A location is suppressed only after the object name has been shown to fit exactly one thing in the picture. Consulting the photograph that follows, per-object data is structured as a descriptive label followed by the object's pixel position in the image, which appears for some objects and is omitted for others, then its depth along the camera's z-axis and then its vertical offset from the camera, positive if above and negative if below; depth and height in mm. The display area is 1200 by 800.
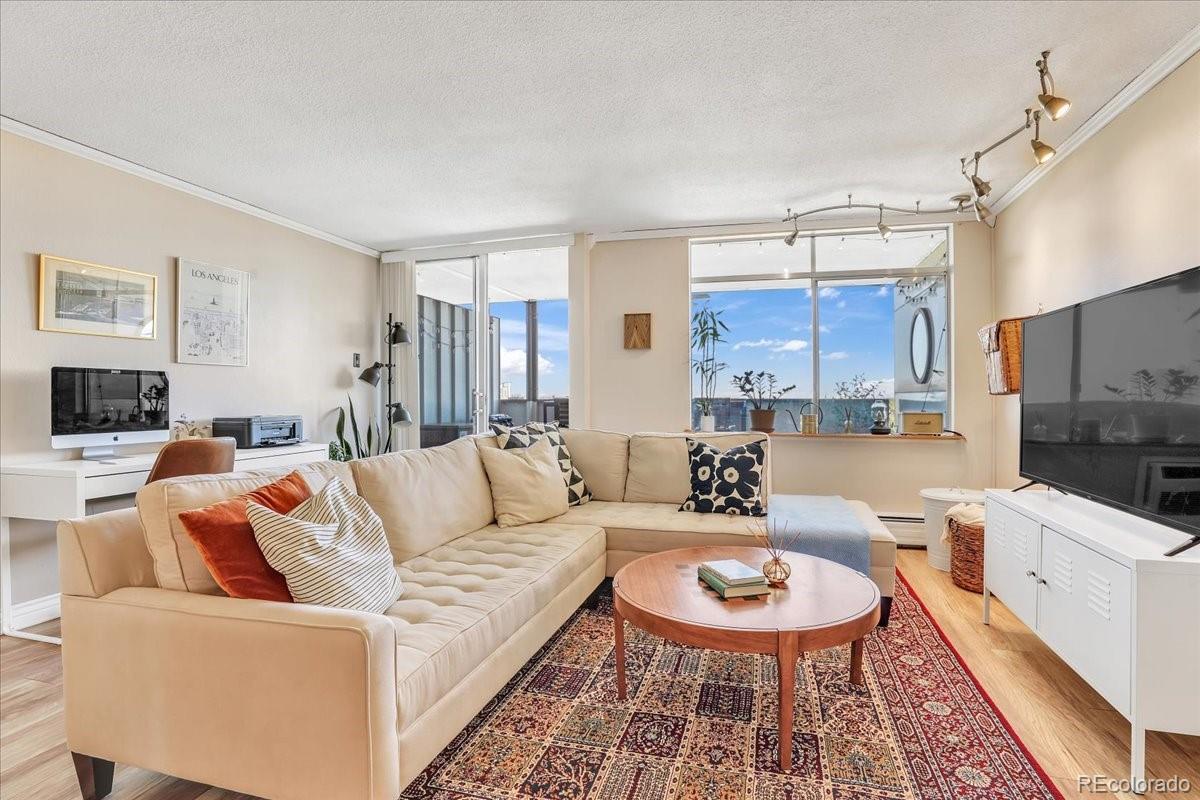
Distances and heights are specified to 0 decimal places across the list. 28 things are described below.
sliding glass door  5527 +530
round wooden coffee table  1722 -699
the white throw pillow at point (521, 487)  3037 -493
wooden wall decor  5066 +535
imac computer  3010 -88
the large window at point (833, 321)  4703 +626
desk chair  2648 -307
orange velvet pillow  1488 -410
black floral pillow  3258 -483
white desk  2721 -462
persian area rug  1636 -1091
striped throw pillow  1523 -437
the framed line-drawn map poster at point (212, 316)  3805 +526
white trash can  3740 -776
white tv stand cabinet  1604 -648
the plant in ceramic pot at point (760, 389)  4992 +55
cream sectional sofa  1318 -685
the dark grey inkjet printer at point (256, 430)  3832 -248
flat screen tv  1748 -13
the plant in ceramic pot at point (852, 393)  4809 +24
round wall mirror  4672 +402
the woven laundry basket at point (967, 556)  3291 -915
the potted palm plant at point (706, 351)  5113 +387
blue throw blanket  2723 -657
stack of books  2008 -648
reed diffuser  2777 -678
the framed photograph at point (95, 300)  3086 +522
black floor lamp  5293 +221
